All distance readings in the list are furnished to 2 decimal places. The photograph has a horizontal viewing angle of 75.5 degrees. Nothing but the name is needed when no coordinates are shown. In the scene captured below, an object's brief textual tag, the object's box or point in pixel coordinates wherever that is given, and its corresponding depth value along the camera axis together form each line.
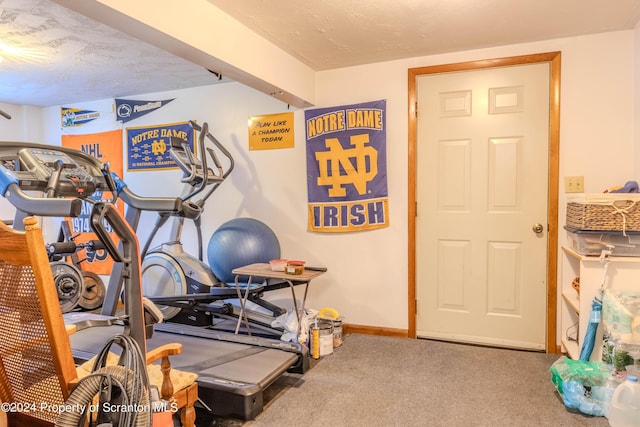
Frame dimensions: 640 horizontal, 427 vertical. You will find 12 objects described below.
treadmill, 1.67
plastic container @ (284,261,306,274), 2.97
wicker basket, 2.35
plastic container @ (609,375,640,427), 2.04
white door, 3.07
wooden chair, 1.24
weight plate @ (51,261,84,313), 3.15
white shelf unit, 2.39
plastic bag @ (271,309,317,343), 3.08
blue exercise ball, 3.39
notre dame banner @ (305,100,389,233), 3.44
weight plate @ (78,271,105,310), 3.84
